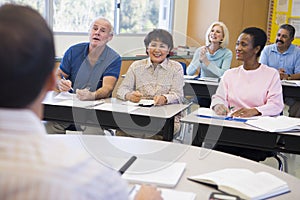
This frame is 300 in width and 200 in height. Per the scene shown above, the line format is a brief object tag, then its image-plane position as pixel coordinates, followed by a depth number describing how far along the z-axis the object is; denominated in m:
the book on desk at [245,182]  1.42
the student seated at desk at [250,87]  2.83
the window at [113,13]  4.81
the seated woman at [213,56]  4.54
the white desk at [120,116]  2.74
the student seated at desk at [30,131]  0.69
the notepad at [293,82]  4.19
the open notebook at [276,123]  2.45
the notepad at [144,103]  2.99
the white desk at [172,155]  1.59
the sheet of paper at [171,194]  1.38
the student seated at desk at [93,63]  3.39
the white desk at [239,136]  2.44
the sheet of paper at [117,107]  2.81
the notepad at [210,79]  4.27
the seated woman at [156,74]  3.19
